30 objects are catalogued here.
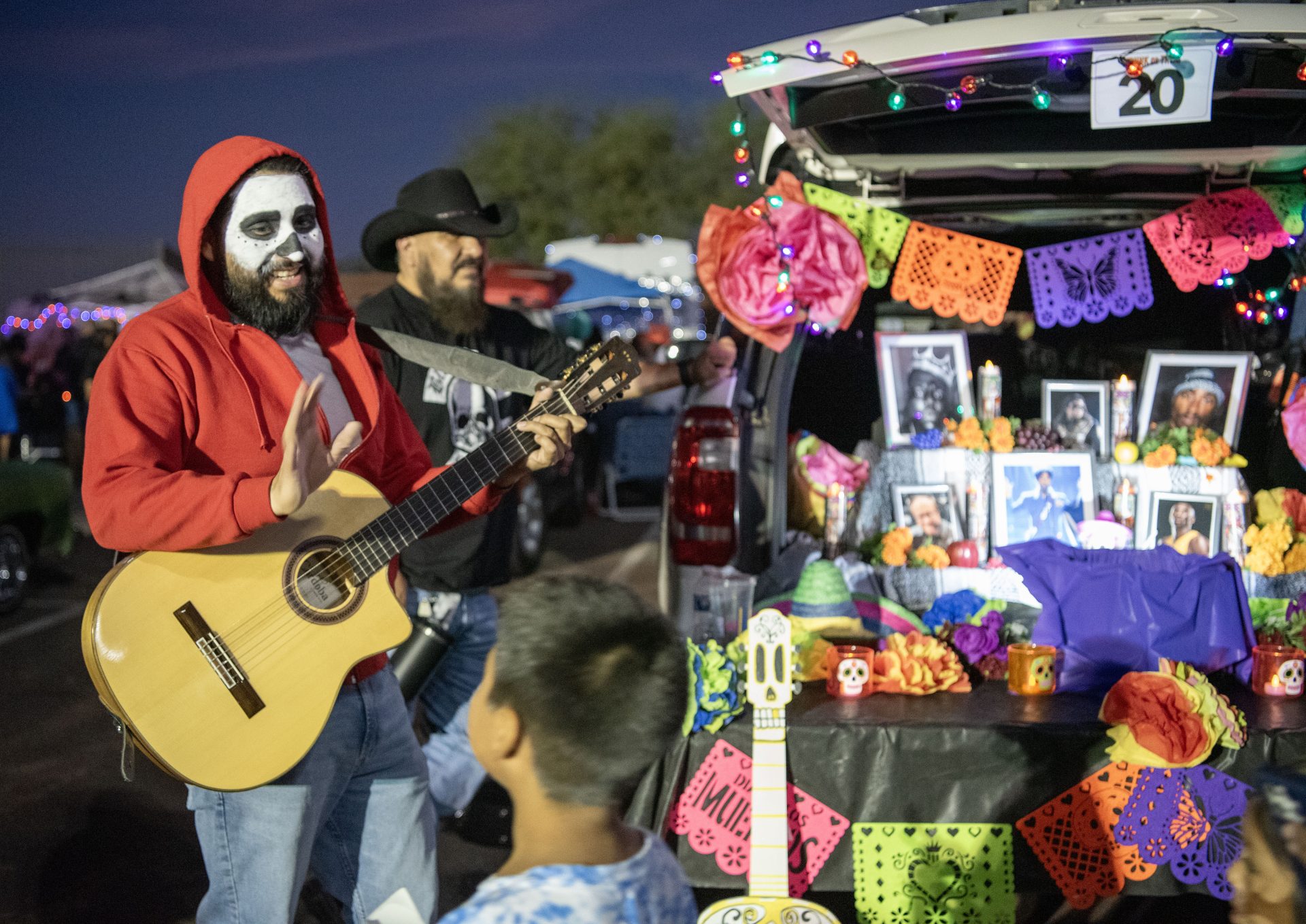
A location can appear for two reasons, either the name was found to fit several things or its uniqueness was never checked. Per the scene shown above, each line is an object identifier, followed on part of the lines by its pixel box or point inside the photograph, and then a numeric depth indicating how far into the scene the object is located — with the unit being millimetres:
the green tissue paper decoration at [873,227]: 4285
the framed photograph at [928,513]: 4848
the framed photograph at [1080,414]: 4957
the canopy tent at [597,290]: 19750
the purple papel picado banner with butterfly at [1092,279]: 4555
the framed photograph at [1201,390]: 4891
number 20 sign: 3461
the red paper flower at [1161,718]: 3385
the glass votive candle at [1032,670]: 3861
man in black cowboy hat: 4172
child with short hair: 1837
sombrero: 4176
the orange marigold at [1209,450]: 4773
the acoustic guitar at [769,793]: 3338
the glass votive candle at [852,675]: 3834
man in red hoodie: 2354
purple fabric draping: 3908
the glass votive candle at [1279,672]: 3850
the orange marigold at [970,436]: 4879
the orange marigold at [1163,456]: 4754
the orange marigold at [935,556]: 4695
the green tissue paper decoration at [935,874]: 3500
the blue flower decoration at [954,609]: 4406
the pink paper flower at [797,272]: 4121
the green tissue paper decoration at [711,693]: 3561
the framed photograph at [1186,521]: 4727
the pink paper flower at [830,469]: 4715
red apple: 4738
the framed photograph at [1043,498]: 4770
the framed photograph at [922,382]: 4973
